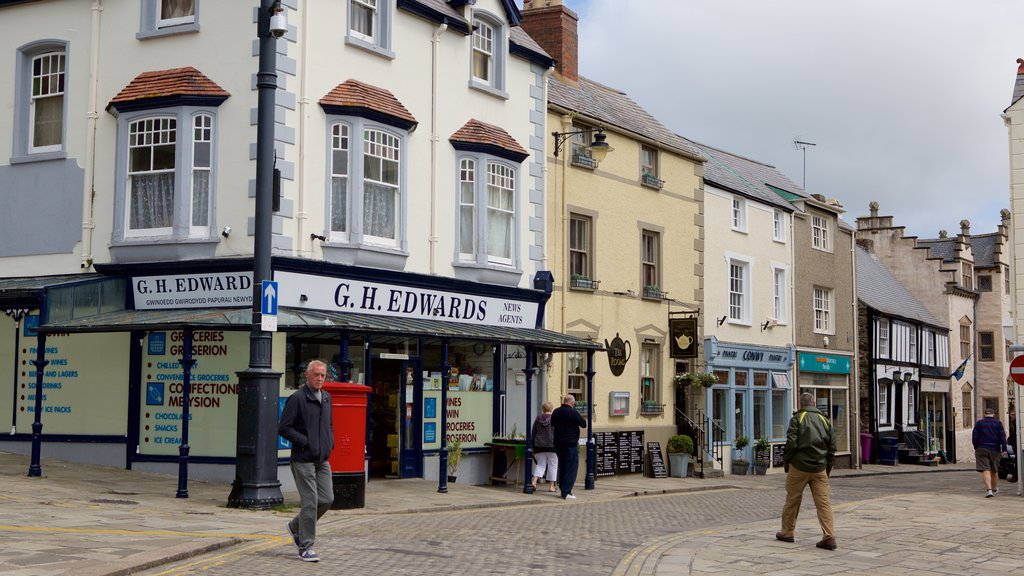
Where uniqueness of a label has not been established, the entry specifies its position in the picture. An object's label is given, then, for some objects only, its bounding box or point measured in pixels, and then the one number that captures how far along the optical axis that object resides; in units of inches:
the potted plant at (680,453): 1067.3
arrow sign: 562.9
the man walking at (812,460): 506.6
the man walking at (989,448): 890.1
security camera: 548.4
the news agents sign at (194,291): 698.2
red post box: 572.1
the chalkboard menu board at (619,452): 987.9
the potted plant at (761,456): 1206.3
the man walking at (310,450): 419.2
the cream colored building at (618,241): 975.0
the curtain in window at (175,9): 741.3
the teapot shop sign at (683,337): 1085.1
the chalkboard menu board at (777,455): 1289.4
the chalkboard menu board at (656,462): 1043.9
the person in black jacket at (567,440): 777.6
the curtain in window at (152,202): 721.6
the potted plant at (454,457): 811.4
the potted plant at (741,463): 1187.3
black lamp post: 565.9
